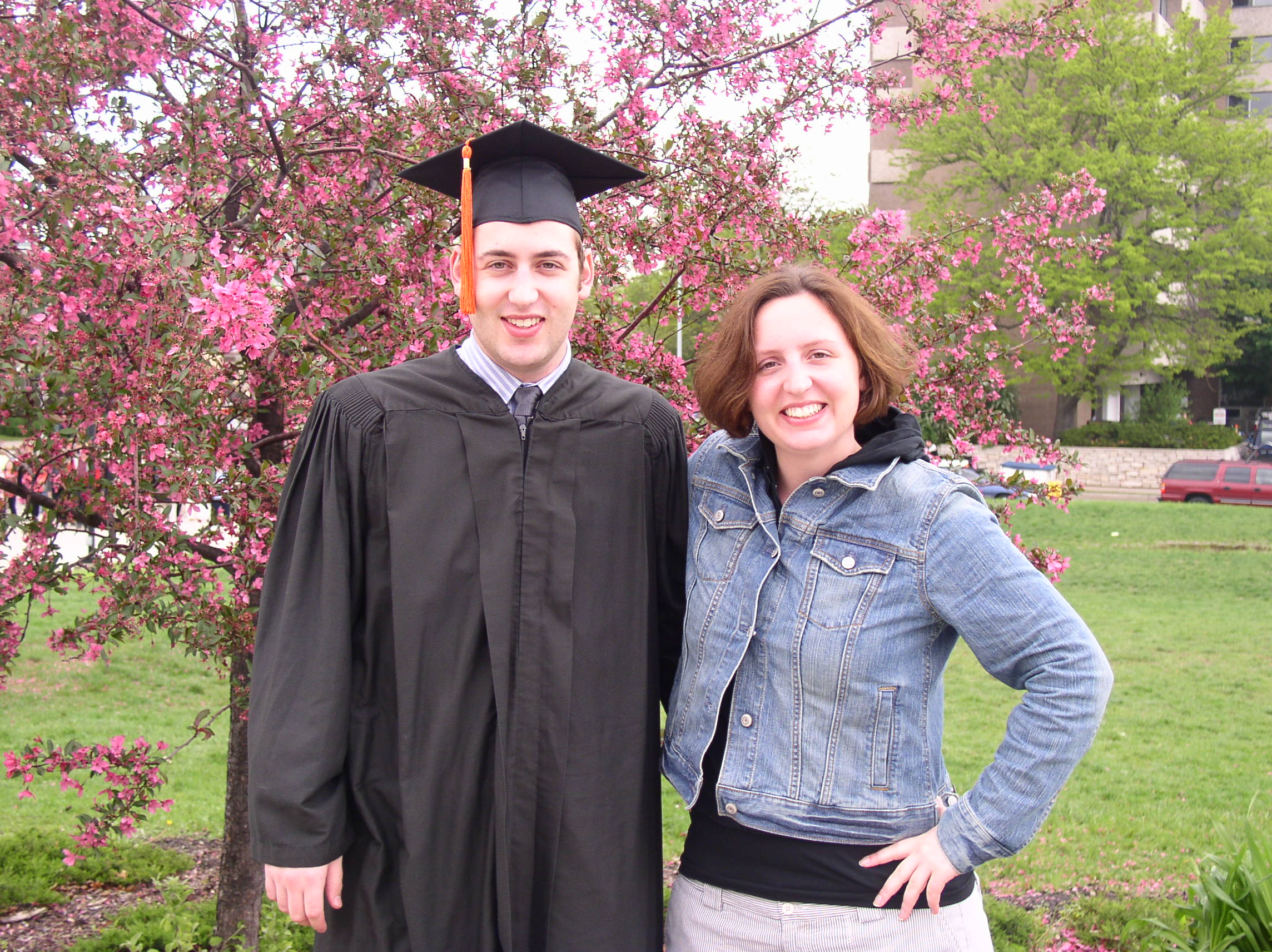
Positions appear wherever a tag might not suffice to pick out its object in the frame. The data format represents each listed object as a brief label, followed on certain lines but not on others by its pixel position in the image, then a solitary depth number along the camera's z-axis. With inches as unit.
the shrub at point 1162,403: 1216.8
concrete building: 1262.3
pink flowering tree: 105.0
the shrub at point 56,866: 167.3
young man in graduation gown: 77.0
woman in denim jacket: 70.7
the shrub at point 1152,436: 1161.4
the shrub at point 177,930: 138.3
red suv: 907.4
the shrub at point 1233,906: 131.3
